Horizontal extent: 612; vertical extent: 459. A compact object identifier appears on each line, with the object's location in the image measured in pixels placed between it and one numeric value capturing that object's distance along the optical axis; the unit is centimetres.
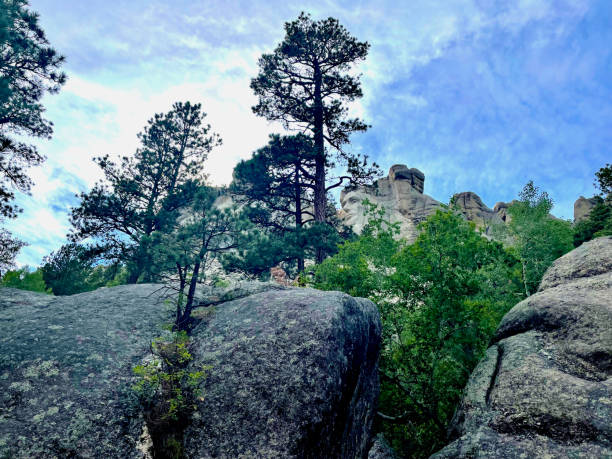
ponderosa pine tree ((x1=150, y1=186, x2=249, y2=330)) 814
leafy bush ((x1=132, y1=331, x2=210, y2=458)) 492
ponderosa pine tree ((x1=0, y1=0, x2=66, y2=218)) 1705
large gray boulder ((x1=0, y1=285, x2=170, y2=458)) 435
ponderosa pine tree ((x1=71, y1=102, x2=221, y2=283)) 1952
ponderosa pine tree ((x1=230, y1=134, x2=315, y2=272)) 1898
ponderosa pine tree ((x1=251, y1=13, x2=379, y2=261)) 2008
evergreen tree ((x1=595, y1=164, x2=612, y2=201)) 2220
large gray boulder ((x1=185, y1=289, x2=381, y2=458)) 477
